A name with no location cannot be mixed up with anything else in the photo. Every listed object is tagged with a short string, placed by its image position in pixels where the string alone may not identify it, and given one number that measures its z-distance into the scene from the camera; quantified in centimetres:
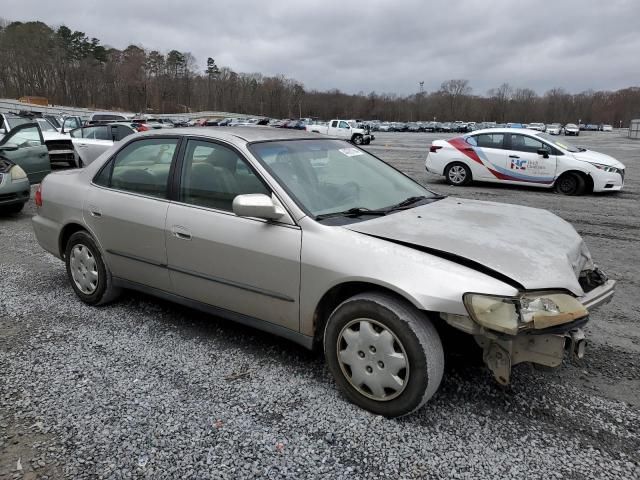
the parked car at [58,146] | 1409
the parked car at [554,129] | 6477
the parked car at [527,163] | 1088
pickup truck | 3434
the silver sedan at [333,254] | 239
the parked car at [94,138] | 1311
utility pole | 13325
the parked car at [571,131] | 6506
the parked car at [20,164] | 790
